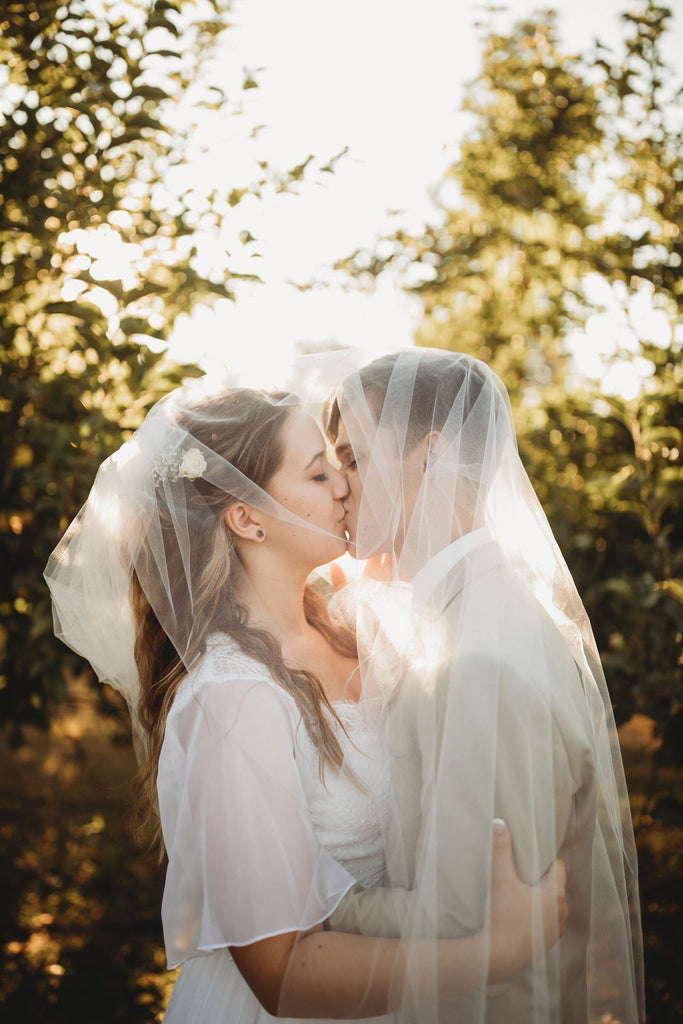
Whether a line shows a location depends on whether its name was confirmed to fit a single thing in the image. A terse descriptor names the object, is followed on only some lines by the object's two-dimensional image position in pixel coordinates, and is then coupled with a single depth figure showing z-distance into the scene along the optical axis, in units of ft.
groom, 5.65
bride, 5.60
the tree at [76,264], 8.45
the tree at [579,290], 9.85
